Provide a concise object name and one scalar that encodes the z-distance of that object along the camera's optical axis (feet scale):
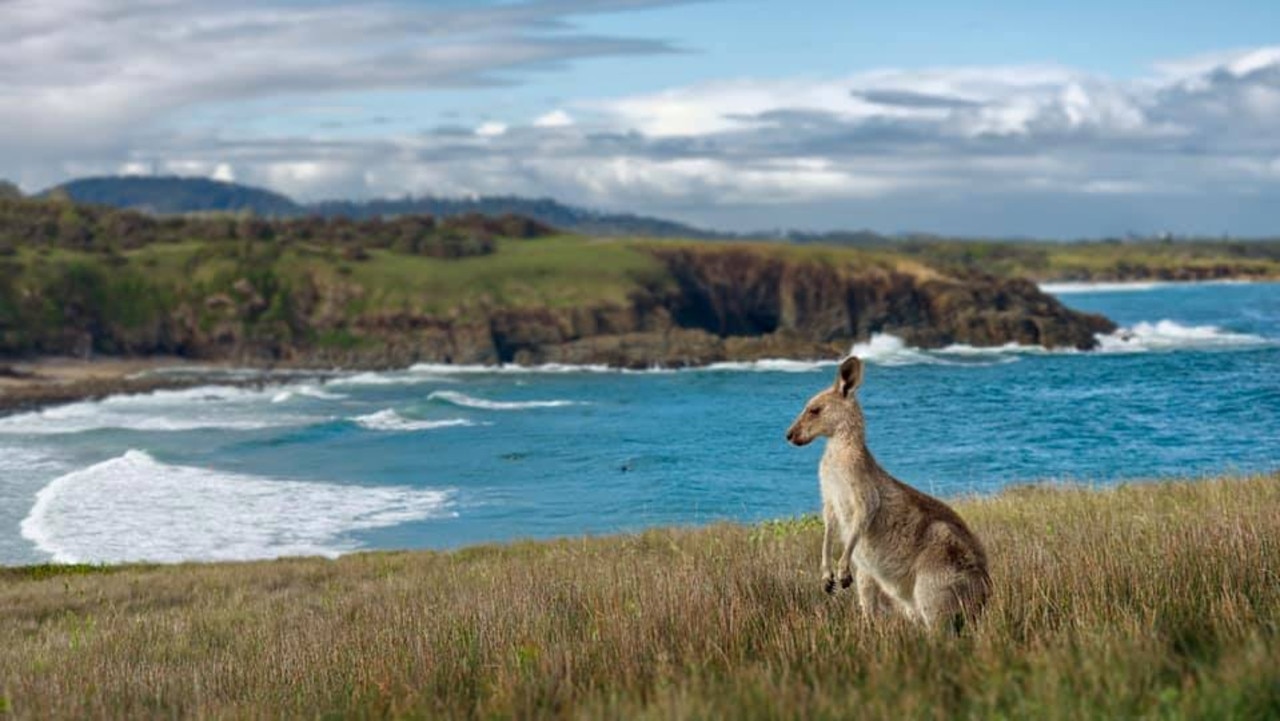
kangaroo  24.53
